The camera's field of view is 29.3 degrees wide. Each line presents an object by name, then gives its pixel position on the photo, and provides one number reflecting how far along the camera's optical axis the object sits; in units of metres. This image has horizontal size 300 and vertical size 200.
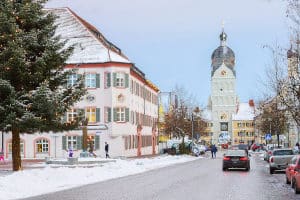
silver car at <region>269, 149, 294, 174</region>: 33.84
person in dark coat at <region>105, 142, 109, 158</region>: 57.12
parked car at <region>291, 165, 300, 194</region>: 19.02
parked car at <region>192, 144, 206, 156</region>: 78.86
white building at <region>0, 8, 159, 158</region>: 63.19
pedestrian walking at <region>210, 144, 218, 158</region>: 71.31
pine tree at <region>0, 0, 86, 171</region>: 27.34
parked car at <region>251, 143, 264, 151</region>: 109.43
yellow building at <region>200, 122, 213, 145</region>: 179.12
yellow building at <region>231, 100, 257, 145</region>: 178.15
